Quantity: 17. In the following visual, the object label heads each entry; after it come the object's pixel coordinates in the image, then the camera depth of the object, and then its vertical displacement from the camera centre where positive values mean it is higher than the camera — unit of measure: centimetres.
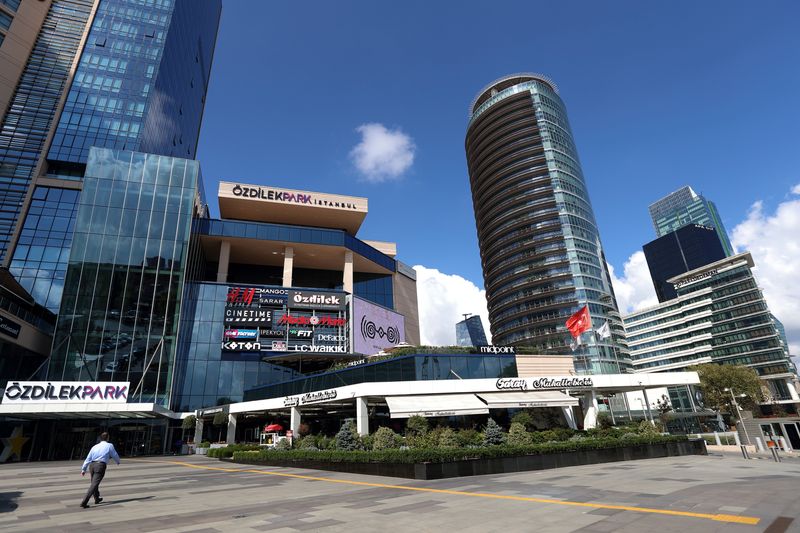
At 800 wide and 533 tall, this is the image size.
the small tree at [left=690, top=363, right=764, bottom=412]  6725 +295
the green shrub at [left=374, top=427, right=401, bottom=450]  2291 -98
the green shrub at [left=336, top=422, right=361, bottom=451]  2458 -92
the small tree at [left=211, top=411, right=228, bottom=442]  4444 +127
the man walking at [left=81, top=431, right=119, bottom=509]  1177 -67
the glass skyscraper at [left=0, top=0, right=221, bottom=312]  5541 +5150
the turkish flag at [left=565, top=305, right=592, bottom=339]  3951 +833
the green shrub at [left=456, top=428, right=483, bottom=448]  2275 -114
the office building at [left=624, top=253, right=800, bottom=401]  9894 +2036
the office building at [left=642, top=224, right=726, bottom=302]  19438 +7057
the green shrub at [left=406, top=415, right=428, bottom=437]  2604 -31
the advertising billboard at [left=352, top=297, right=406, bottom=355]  6219 +1461
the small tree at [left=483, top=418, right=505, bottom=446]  2231 -103
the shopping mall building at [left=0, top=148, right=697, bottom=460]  3281 +1113
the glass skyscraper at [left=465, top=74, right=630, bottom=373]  9738 +4747
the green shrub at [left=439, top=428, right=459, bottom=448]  2134 -107
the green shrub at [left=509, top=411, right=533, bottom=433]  2945 -34
